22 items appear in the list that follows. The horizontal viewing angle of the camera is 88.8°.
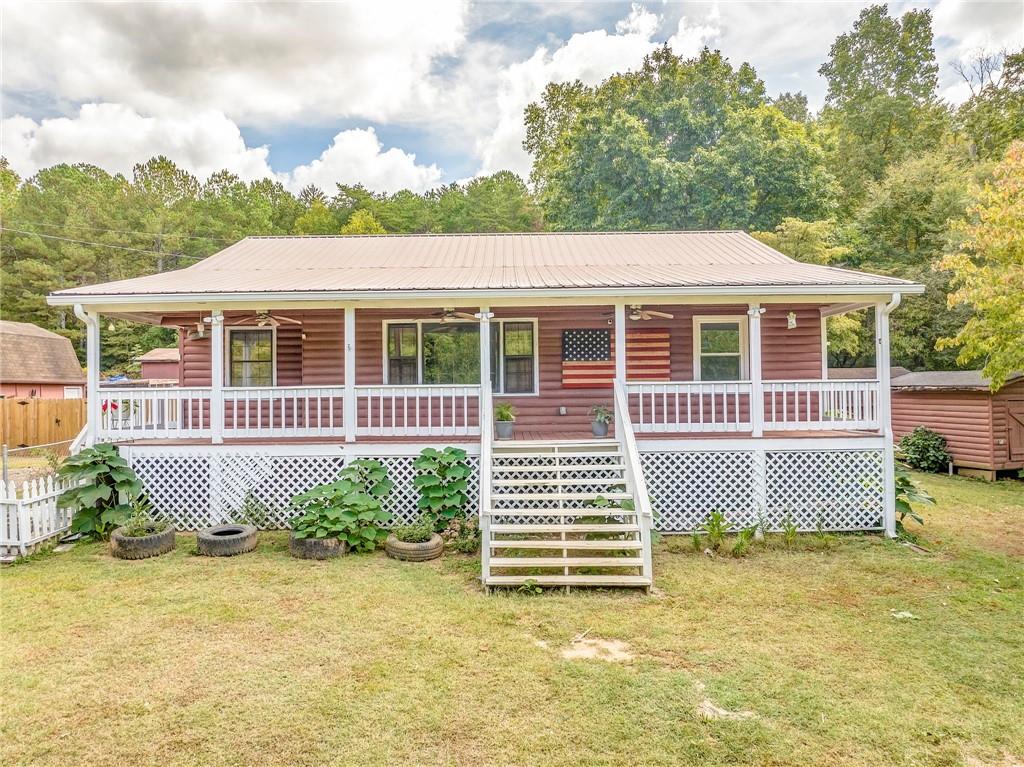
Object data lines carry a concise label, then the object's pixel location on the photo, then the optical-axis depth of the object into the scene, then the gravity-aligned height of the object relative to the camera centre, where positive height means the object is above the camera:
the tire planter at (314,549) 6.83 -2.02
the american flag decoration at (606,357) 10.24 +0.70
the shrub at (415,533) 6.92 -1.86
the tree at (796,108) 33.47 +18.16
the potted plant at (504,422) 8.88 -0.48
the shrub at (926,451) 13.92 -1.63
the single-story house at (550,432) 7.08 -0.60
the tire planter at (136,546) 6.77 -1.96
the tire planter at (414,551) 6.71 -2.03
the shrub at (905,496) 7.78 -1.60
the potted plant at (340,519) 6.86 -1.69
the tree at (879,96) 27.25 +16.66
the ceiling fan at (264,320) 9.59 +1.40
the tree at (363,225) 32.66 +10.64
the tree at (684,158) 21.53 +10.00
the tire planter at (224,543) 6.92 -1.98
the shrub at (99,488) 7.31 -1.32
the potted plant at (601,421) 8.97 -0.49
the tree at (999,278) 9.55 +2.16
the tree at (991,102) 22.92 +13.64
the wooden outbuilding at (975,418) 12.76 -0.71
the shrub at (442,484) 7.59 -1.32
